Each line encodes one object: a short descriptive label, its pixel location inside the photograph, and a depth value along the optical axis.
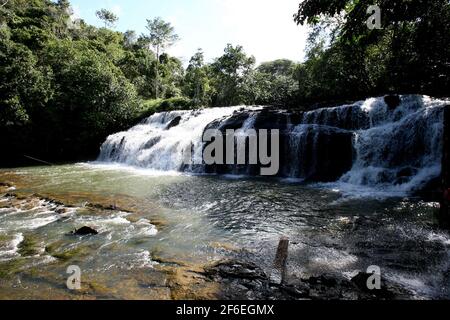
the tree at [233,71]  35.38
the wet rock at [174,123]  23.87
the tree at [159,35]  44.66
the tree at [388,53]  6.35
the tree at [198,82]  37.78
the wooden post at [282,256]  5.29
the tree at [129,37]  65.32
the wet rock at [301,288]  4.48
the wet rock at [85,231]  7.32
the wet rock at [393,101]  14.22
